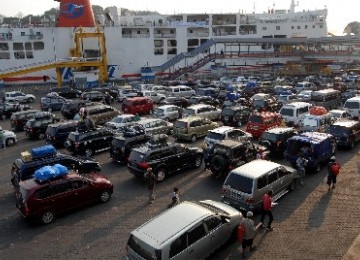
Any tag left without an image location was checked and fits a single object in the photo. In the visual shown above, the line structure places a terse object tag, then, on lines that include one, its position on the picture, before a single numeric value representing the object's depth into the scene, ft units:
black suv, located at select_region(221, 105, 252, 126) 89.45
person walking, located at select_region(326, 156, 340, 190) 50.19
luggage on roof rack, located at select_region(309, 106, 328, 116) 78.05
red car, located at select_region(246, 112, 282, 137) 76.74
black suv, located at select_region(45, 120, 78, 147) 75.46
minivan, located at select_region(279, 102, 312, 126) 84.38
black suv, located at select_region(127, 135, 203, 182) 55.06
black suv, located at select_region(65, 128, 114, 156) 68.39
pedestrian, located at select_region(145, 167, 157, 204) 48.44
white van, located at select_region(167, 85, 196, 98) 131.64
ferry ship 183.62
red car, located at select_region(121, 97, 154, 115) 106.63
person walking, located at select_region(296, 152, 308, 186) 54.85
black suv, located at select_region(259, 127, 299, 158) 64.03
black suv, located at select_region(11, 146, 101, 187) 51.70
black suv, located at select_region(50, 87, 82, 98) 134.31
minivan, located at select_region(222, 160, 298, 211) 42.86
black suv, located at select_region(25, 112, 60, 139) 83.05
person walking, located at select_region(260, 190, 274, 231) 39.70
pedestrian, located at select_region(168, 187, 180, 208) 45.96
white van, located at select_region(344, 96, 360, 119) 90.48
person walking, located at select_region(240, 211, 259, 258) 34.65
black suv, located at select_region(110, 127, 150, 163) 63.62
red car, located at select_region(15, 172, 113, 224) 42.39
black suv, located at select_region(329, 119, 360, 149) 68.23
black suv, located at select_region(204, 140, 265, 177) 55.01
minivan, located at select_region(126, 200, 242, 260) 30.78
